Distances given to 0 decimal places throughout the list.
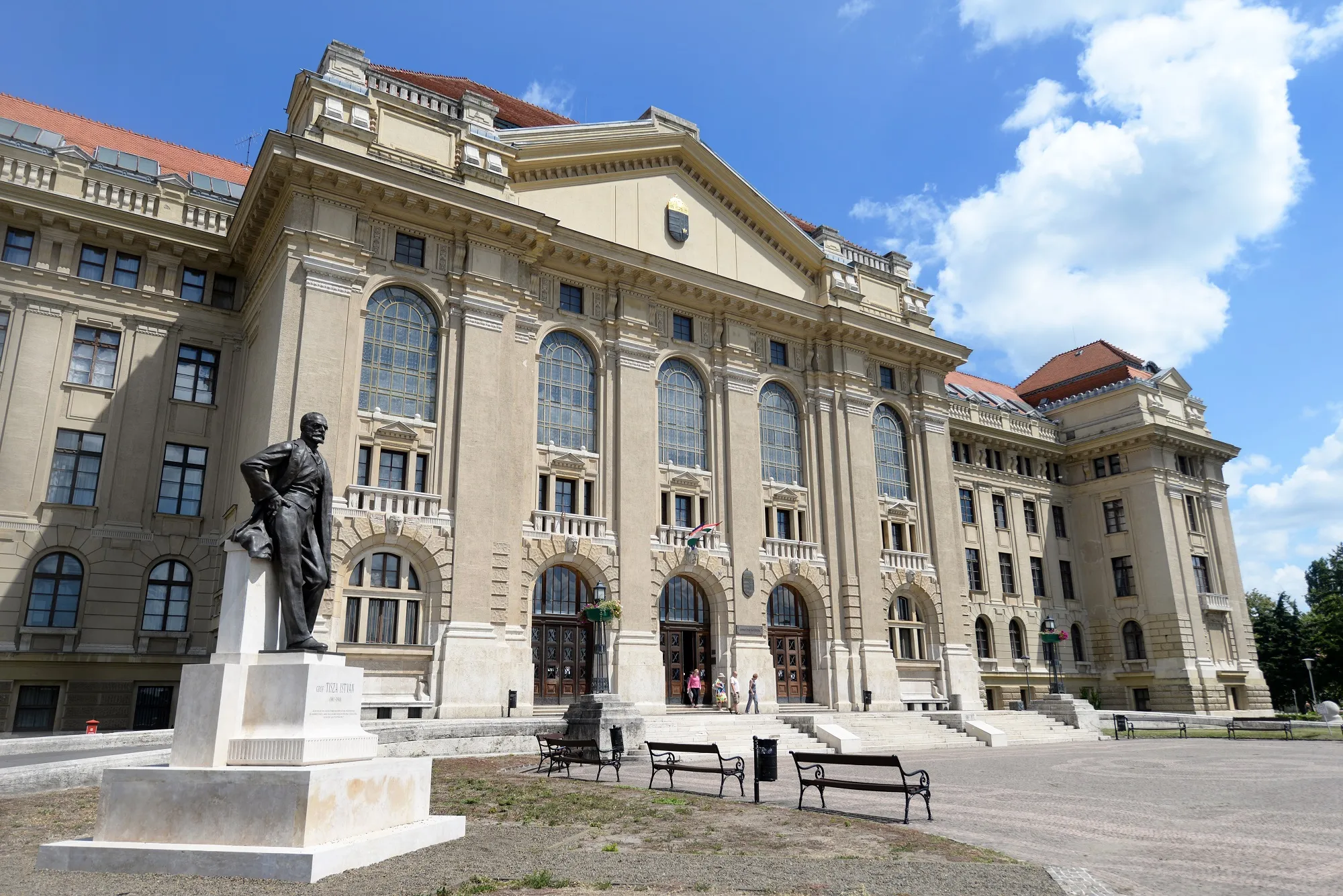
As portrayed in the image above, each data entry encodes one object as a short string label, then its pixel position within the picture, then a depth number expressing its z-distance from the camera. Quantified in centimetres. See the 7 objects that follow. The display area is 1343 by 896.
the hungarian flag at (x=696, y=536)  3158
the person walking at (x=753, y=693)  3040
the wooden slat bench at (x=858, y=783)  1238
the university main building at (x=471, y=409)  2592
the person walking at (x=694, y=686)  3095
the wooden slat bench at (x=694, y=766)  1505
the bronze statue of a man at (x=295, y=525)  994
